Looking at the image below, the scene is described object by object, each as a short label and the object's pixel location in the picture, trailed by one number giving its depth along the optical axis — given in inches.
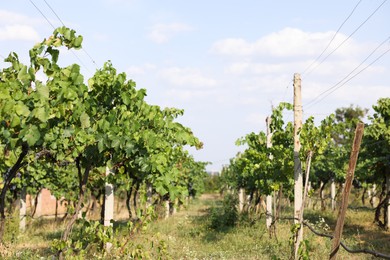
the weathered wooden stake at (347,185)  191.2
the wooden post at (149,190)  811.9
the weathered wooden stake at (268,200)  605.3
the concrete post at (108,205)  398.3
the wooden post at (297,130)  367.8
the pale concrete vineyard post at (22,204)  721.0
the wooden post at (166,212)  958.5
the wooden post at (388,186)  645.9
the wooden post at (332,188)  1094.4
